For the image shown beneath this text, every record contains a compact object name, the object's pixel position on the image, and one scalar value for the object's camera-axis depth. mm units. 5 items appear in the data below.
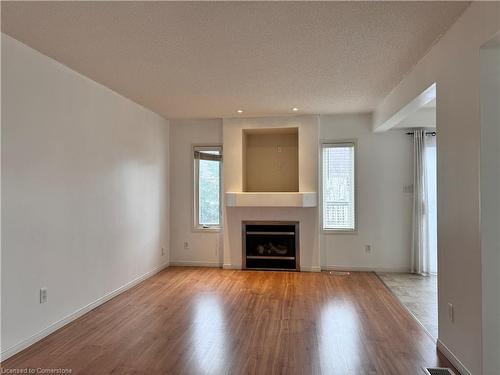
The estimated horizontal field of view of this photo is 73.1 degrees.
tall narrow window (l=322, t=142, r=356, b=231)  5730
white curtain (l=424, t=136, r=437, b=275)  5398
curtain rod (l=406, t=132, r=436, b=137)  5441
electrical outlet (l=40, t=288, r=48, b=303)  3010
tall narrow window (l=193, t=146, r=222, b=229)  6039
